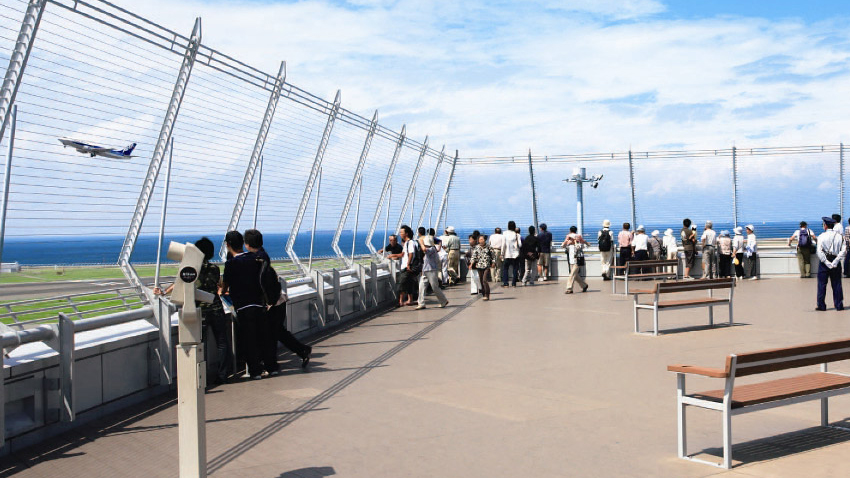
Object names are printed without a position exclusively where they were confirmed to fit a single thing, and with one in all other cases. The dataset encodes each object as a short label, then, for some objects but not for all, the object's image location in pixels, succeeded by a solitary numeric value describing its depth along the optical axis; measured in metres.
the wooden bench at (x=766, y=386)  5.02
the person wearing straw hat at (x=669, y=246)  21.92
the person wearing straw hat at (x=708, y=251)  20.69
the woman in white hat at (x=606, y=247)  21.06
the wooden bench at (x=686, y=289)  10.71
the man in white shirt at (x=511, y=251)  19.92
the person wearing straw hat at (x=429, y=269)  15.08
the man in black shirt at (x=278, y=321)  8.55
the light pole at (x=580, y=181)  23.78
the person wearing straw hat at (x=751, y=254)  21.09
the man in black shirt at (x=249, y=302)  8.19
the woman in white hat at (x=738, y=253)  20.66
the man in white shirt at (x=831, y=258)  12.62
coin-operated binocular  4.49
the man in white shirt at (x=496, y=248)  20.64
